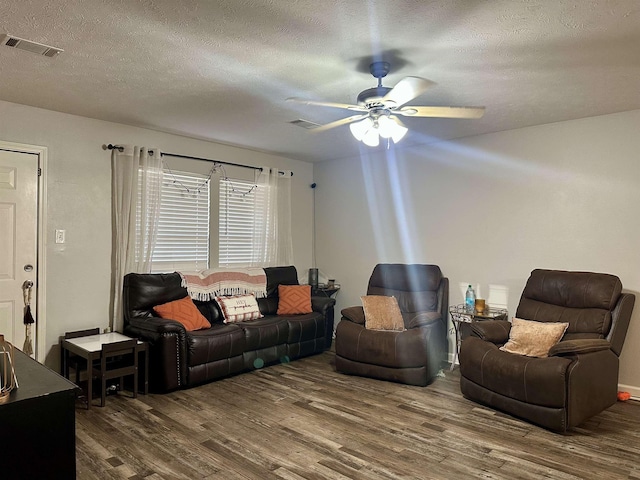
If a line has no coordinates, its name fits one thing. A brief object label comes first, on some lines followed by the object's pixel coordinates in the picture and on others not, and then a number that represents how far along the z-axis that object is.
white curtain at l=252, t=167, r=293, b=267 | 5.73
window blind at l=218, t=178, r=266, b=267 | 5.47
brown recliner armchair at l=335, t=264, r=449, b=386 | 4.17
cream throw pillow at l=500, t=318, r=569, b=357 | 3.58
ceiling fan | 2.79
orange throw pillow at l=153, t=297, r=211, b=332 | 4.30
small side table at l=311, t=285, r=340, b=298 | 5.99
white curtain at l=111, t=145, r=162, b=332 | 4.41
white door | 3.78
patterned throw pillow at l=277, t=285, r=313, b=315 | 5.29
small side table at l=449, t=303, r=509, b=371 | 4.39
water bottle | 4.71
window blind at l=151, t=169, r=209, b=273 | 4.86
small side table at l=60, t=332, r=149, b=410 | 3.57
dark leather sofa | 3.93
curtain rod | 4.41
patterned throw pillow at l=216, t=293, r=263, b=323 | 4.78
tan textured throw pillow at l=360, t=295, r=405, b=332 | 4.52
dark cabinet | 1.37
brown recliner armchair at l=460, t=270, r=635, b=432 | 3.12
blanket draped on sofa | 4.74
